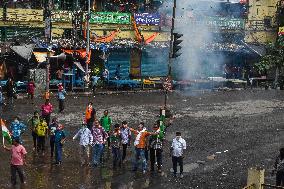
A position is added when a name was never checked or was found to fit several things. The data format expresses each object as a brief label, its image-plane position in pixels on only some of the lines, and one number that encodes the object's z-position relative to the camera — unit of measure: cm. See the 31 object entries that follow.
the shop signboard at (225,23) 4243
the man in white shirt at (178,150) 1611
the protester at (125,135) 1698
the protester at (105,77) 3547
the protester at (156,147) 1666
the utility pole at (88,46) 3325
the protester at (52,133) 1713
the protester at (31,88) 2875
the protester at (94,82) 3281
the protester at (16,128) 1783
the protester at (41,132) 1783
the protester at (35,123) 1809
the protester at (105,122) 1861
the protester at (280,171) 1485
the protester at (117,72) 3677
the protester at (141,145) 1642
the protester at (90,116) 2059
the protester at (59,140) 1666
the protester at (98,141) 1672
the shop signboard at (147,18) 3903
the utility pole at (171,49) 2321
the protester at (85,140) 1673
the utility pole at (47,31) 2544
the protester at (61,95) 2583
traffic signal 2280
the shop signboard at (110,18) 3729
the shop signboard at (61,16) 3581
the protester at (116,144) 1665
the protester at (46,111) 2120
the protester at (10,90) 2842
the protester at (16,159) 1428
